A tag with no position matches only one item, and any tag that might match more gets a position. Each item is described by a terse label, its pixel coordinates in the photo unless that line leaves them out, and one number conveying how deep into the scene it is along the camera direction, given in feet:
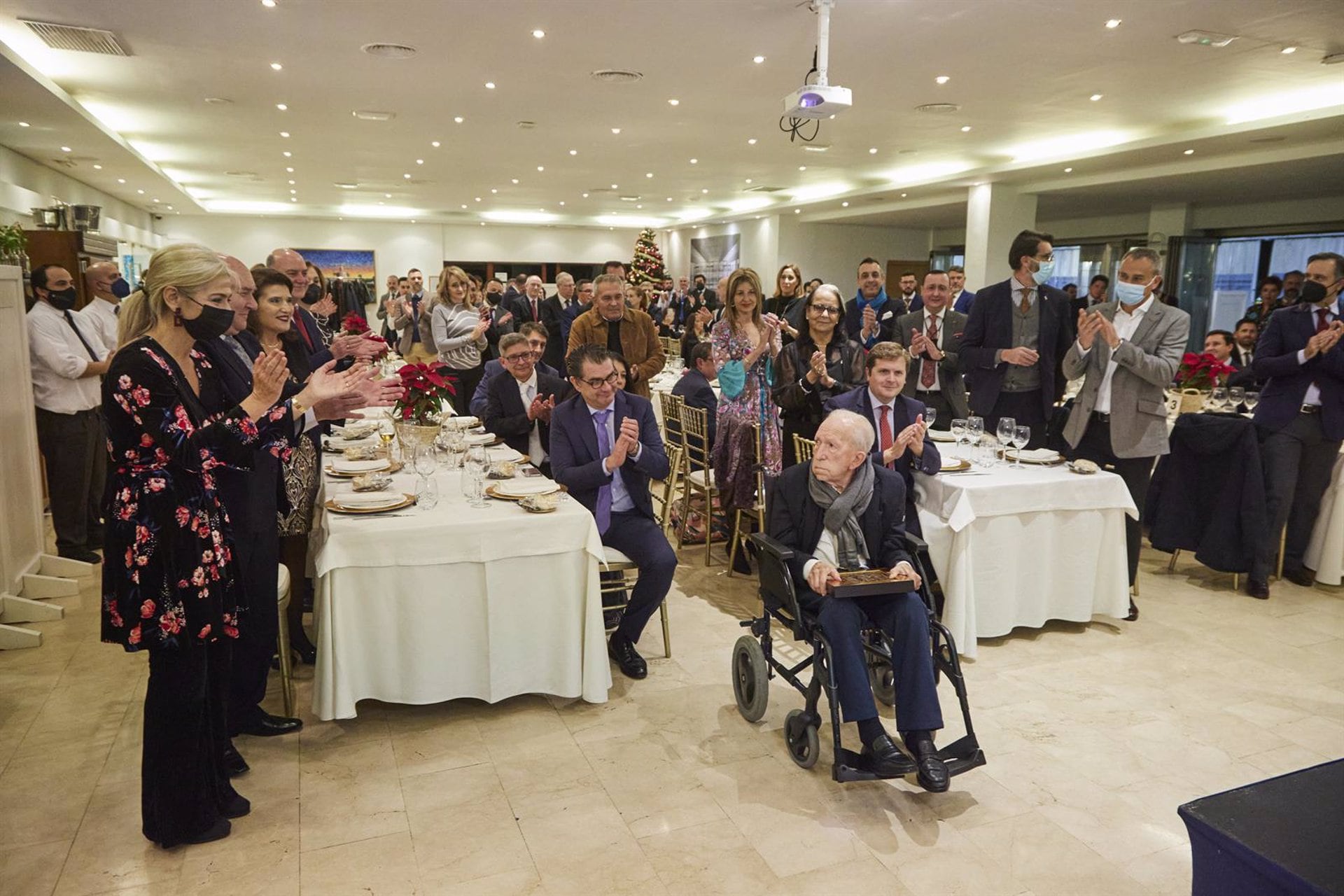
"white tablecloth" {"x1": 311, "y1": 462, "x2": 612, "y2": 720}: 9.90
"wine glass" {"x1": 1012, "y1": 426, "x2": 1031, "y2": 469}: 13.60
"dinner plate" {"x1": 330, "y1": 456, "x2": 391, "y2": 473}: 12.41
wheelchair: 9.08
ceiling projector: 17.87
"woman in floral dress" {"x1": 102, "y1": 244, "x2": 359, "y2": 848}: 7.32
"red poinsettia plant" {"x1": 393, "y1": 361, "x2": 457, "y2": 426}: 12.34
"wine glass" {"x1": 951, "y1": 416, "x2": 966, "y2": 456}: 14.43
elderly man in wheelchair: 9.05
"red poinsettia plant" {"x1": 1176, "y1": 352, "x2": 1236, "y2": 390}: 19.45
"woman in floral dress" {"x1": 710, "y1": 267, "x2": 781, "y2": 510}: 15.81
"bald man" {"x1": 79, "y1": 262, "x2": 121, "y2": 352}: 18.76
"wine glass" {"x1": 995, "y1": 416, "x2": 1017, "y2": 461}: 13.57
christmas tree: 43.70
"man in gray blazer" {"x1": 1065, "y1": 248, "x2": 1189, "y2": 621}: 13.71
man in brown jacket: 18.93
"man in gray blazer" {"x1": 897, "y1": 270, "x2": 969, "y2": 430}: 17.85
